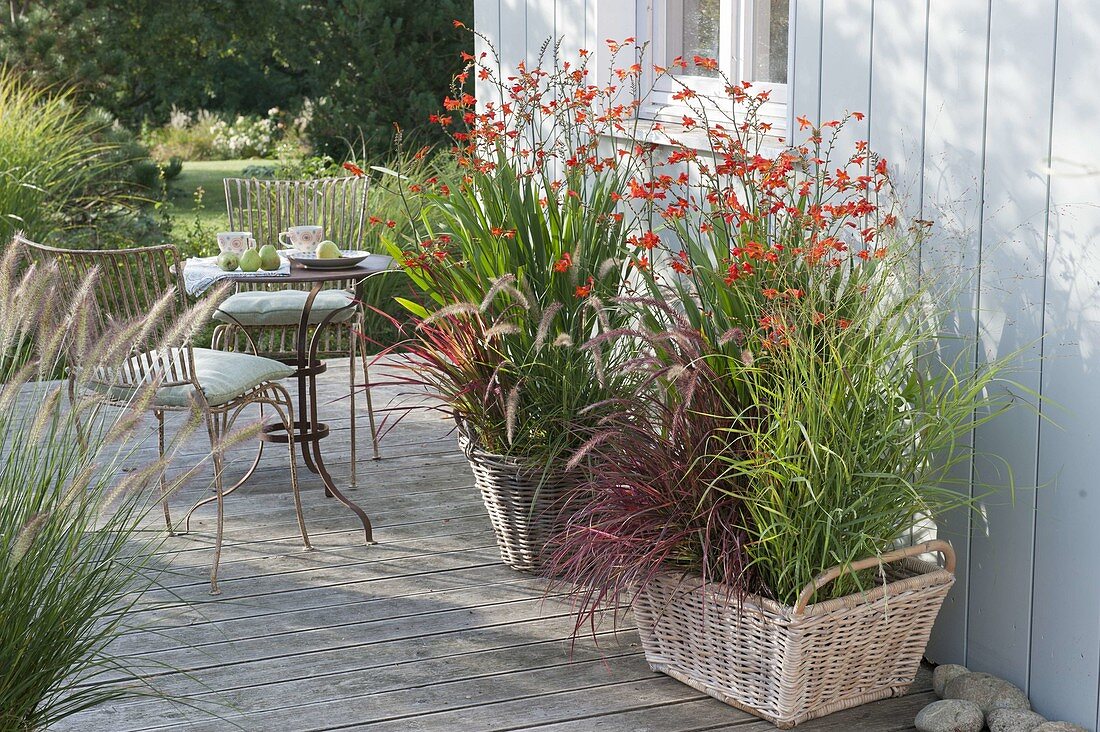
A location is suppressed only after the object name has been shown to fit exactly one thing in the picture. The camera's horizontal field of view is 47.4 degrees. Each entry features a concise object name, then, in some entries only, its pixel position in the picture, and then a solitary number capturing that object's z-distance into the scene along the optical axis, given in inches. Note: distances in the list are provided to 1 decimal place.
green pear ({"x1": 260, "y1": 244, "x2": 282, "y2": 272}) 149.1
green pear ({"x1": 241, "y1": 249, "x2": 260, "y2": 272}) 147.6
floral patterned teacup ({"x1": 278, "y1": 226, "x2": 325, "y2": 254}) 159.0
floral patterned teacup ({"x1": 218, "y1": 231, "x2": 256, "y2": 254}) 152.5
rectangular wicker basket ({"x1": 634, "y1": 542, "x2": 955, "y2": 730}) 103.6
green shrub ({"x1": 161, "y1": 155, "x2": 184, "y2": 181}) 506.2
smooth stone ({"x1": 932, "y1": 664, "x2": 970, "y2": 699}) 112.8
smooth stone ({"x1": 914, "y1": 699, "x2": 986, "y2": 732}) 104.3
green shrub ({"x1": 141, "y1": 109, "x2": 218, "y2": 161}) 633.0
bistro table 146.6
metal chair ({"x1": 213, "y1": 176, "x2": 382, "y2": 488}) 171.2
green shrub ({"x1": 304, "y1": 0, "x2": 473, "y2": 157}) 437.1
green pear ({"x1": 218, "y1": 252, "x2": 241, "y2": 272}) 149.1
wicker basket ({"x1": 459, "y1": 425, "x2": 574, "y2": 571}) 137.0
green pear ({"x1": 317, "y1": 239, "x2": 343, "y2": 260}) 154.9
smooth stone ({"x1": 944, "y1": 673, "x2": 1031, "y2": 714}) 107.7
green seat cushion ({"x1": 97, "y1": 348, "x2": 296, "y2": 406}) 135.4
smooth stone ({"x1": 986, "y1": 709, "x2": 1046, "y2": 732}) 103.7
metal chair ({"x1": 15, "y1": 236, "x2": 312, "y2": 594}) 129.4
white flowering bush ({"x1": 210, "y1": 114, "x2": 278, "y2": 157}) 638.5
